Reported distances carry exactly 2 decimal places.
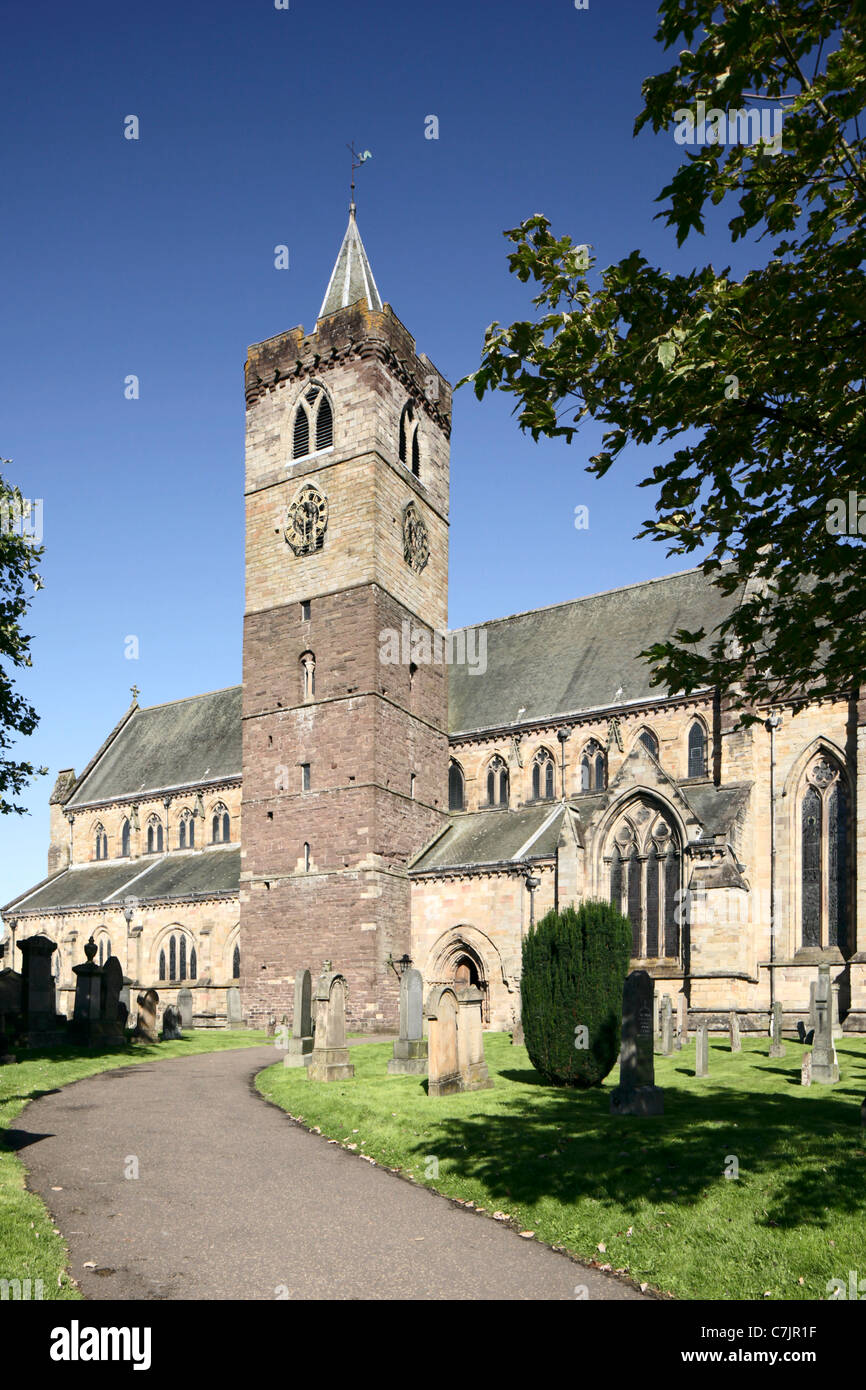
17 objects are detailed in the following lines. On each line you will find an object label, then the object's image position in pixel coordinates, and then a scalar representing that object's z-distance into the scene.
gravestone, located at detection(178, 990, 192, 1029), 31.59
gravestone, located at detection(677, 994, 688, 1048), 23.81
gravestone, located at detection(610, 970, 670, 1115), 13.26
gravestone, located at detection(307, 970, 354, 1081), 18.06
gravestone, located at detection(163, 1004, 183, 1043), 27.92
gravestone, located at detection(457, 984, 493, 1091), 16.02
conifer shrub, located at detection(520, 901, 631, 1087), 16.25
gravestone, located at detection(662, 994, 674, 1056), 21.56
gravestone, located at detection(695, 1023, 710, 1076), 17.78
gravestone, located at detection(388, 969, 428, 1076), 18.33
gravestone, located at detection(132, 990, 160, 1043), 25.81
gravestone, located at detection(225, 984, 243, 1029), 33.88
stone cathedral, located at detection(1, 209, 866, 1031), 28.31
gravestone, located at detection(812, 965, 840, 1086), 16.75
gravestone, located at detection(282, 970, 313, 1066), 20.69
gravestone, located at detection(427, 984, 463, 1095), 15.55
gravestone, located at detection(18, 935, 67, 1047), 23.55
